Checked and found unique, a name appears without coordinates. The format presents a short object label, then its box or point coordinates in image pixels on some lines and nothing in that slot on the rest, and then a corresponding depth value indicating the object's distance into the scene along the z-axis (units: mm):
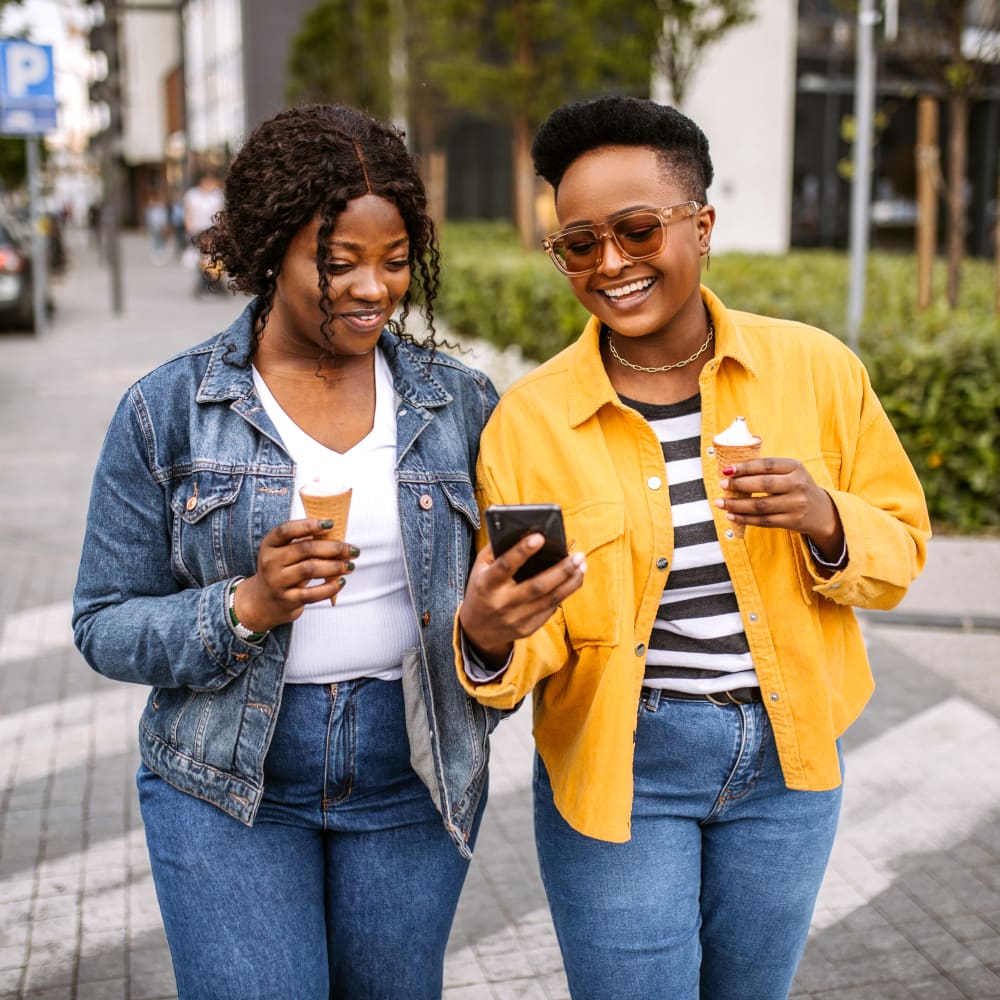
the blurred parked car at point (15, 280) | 17953
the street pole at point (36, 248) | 16766
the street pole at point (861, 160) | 8000
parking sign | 15625
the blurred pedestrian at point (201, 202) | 21859
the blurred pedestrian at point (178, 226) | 34797
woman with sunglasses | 2260
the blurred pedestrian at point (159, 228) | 38031
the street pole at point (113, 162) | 21234
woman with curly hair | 2225
